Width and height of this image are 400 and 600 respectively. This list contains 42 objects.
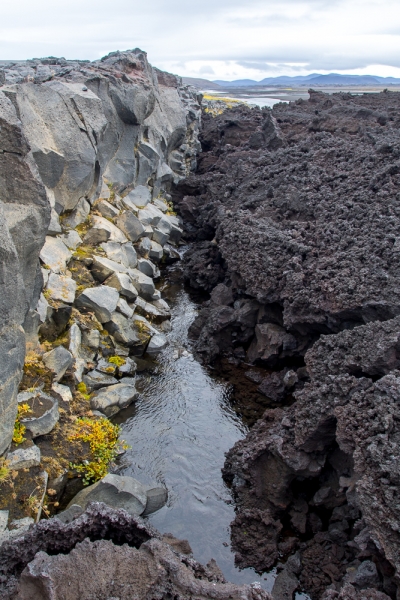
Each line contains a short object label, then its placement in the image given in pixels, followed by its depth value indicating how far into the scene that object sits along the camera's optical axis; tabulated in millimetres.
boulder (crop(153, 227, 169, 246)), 24562
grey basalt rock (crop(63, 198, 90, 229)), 18688
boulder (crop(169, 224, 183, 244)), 26703
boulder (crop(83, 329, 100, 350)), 15109
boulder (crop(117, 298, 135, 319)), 16531
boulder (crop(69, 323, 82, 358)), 14138
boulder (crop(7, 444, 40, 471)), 10344
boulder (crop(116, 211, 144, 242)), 21781
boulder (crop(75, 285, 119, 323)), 15680
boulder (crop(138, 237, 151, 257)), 22141
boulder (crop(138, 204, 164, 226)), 24281
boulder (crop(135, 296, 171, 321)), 18459
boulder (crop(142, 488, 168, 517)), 10883
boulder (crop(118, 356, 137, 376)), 15258
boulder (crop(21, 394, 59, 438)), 11305
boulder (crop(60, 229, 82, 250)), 17750
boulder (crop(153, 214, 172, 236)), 25331
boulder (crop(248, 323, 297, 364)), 15727
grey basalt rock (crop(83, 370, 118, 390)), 14094
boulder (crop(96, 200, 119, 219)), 21250
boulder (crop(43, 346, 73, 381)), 12922
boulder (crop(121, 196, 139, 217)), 23692
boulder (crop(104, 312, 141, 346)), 16062
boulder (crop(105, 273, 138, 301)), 17500
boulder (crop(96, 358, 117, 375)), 14820
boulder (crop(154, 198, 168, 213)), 28027
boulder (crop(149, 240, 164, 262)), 23359
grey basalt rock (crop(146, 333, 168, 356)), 16853
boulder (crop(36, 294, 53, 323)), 13617
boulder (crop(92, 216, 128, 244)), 19719
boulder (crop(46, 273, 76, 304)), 14844
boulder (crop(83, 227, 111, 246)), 19066
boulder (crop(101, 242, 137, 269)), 19375
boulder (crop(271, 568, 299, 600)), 9065
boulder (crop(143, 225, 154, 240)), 23091
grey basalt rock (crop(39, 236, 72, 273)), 15961
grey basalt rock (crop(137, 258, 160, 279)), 21350
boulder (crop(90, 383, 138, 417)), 13547
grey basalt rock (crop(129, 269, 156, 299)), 19250
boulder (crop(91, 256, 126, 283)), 17562
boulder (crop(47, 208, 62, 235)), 17078
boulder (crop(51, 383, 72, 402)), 12656
